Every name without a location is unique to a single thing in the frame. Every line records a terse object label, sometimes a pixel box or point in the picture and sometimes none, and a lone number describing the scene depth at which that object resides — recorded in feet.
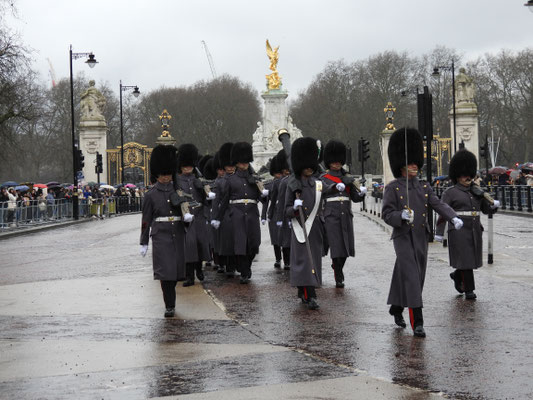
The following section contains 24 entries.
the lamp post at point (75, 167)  130.31
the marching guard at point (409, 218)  30.25
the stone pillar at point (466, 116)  183.62
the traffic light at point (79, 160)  137.52
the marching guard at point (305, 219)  35.27
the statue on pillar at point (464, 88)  190.81
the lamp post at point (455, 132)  173.01
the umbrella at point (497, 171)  166.93
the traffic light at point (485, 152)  156.87
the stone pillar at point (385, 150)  181.47
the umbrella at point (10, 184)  147.84
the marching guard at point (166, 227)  34.47
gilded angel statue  262.88
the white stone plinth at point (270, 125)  257.55
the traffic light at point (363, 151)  124.16
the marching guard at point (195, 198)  44.55
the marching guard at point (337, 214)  42.73
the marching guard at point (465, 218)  37.91
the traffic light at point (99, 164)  172.14
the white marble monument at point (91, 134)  185.98
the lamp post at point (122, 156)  179.53
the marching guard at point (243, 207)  45.27
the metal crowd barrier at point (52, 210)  105.60
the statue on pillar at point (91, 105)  187.32
